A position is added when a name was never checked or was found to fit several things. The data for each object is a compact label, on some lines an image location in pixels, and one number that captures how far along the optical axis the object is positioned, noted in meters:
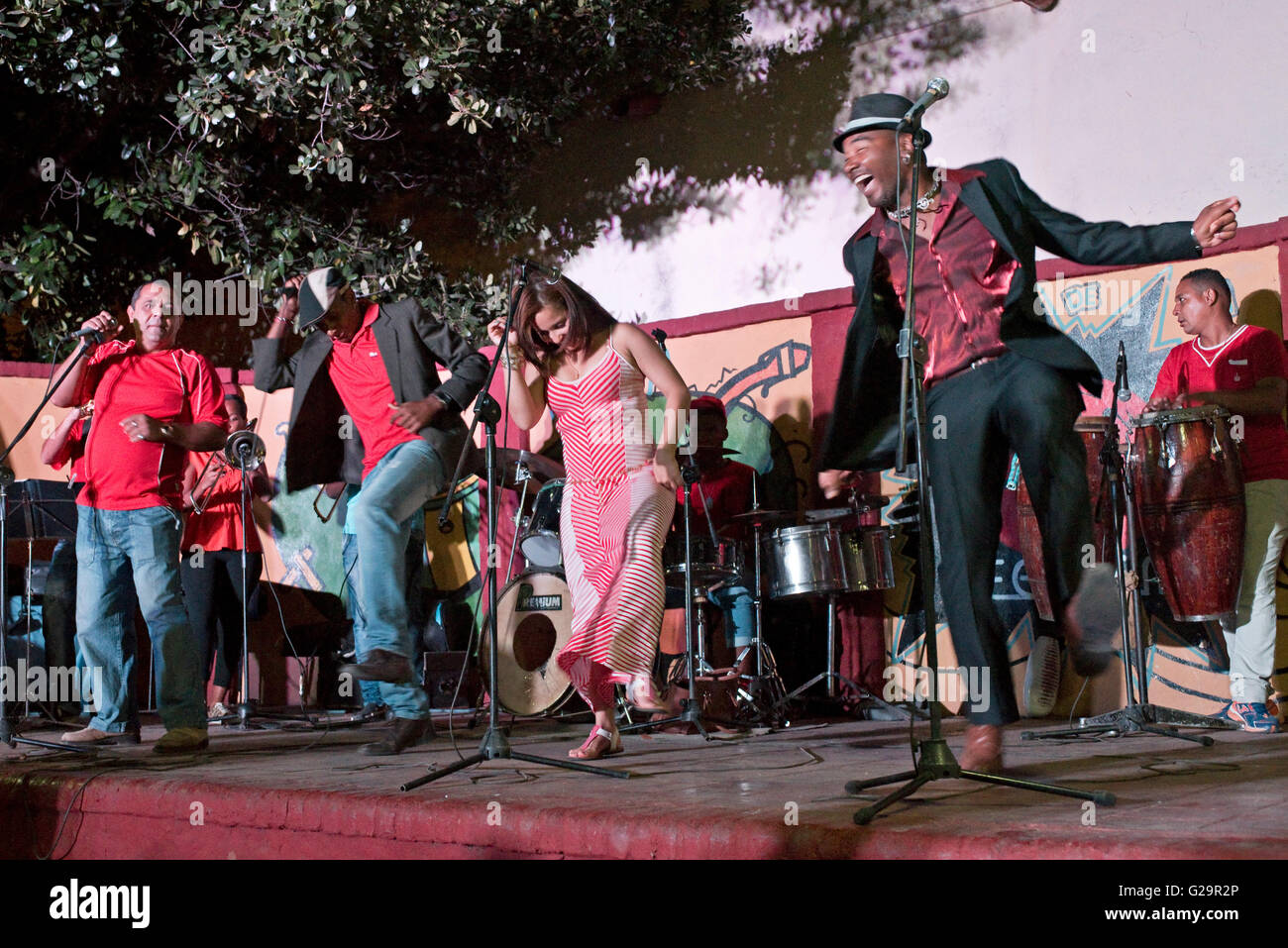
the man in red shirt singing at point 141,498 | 6.23
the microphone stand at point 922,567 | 3.76
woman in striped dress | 5.28
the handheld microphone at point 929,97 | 3.65
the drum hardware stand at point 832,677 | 7.53
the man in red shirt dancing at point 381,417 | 5.89
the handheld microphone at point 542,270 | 4.87
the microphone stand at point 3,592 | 6.20
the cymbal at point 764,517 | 7.14
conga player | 6.43
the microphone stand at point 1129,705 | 6.13
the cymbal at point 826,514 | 7.01
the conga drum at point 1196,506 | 6.21
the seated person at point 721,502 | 7.78
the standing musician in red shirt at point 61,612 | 8.82
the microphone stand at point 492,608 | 4.64
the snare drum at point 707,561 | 7.09
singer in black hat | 4.02
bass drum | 7.76
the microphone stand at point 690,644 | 6.70
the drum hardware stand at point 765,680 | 7.24
